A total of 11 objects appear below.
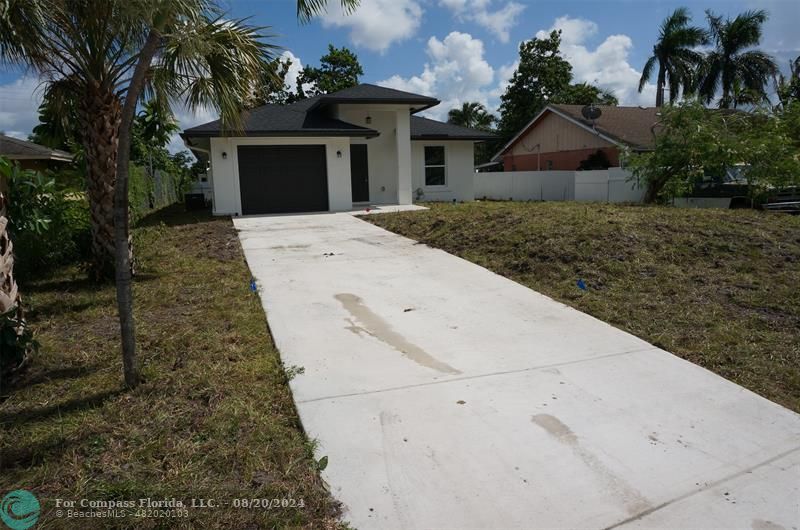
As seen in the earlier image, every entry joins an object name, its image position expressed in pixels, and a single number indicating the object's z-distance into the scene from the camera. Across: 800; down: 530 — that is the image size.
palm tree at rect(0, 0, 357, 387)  3.51
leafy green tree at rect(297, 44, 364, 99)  37.59
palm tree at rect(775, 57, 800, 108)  28.10
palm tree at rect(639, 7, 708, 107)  33.09
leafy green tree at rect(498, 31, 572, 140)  37.28
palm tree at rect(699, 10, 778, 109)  33.28
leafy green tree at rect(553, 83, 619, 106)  38.03
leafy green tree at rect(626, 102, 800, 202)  14.42
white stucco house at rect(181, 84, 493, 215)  15.96
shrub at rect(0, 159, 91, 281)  7.18
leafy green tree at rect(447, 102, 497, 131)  53.00
